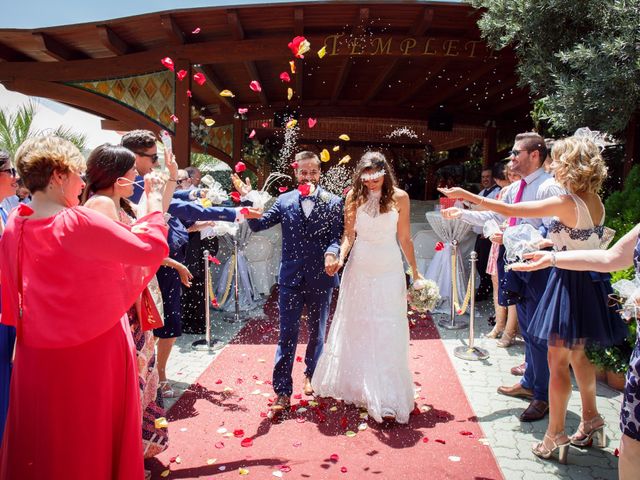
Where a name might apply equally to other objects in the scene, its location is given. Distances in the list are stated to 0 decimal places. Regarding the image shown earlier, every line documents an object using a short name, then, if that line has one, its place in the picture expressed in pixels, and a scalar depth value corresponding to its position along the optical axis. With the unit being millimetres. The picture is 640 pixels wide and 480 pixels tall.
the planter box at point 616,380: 4430
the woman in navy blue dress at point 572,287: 3027
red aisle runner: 3189
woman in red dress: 2084
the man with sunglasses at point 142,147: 3437
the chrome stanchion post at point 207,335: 5797
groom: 3982
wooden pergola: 7012
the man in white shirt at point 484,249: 7082
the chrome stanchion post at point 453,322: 6457
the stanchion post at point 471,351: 5414
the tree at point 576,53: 4711
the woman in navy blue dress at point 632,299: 2104
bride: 3852
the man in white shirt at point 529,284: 3758
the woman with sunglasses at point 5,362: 2848
